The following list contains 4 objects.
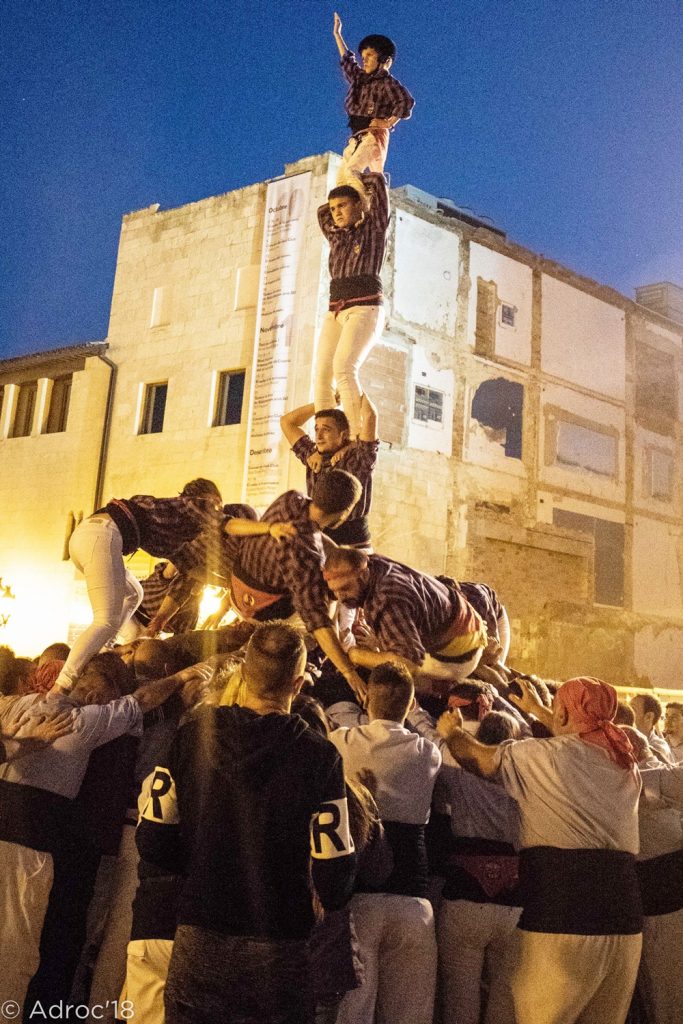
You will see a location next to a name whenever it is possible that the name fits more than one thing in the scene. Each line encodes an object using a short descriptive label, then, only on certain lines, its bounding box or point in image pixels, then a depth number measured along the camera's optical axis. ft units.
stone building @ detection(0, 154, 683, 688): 53.26
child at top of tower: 27.32
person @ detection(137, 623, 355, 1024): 8.65
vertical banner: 50.44
